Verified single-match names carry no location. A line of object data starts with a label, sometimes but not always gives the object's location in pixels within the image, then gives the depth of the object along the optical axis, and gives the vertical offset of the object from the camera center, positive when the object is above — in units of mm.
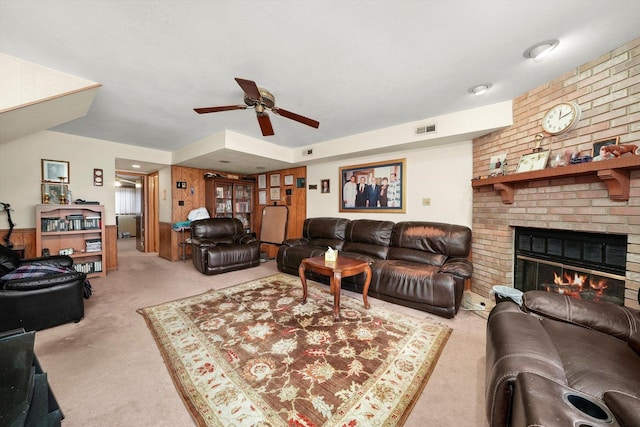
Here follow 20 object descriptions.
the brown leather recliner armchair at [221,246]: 3895 -653
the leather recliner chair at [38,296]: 2021 -785
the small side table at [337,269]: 2406 -665
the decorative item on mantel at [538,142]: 2359 +690
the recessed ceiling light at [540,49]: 1713 +1223
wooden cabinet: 5555 +260
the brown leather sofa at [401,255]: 2477 -653
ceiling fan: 1961 +969
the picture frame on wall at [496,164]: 2758 +551
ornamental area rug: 1327 -1133
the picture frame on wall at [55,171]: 3531 +609
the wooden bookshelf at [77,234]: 3457 -387
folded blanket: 4887 -324
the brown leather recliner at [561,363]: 763 -673
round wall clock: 2096 +862
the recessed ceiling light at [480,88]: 2303 +1227
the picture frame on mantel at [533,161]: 2316 +491
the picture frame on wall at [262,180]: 6066 +767
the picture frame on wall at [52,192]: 3523 +277
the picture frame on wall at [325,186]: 4805 +486
